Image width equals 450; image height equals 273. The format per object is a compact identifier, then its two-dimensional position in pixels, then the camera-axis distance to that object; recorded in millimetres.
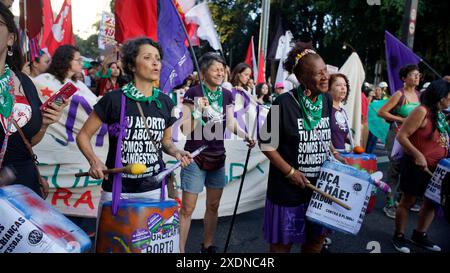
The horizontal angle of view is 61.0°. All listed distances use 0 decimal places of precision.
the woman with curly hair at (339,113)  3568
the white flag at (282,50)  9711
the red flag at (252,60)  9875
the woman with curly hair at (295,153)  2453
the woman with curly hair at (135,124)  2154
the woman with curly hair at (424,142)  3494
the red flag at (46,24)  5457
